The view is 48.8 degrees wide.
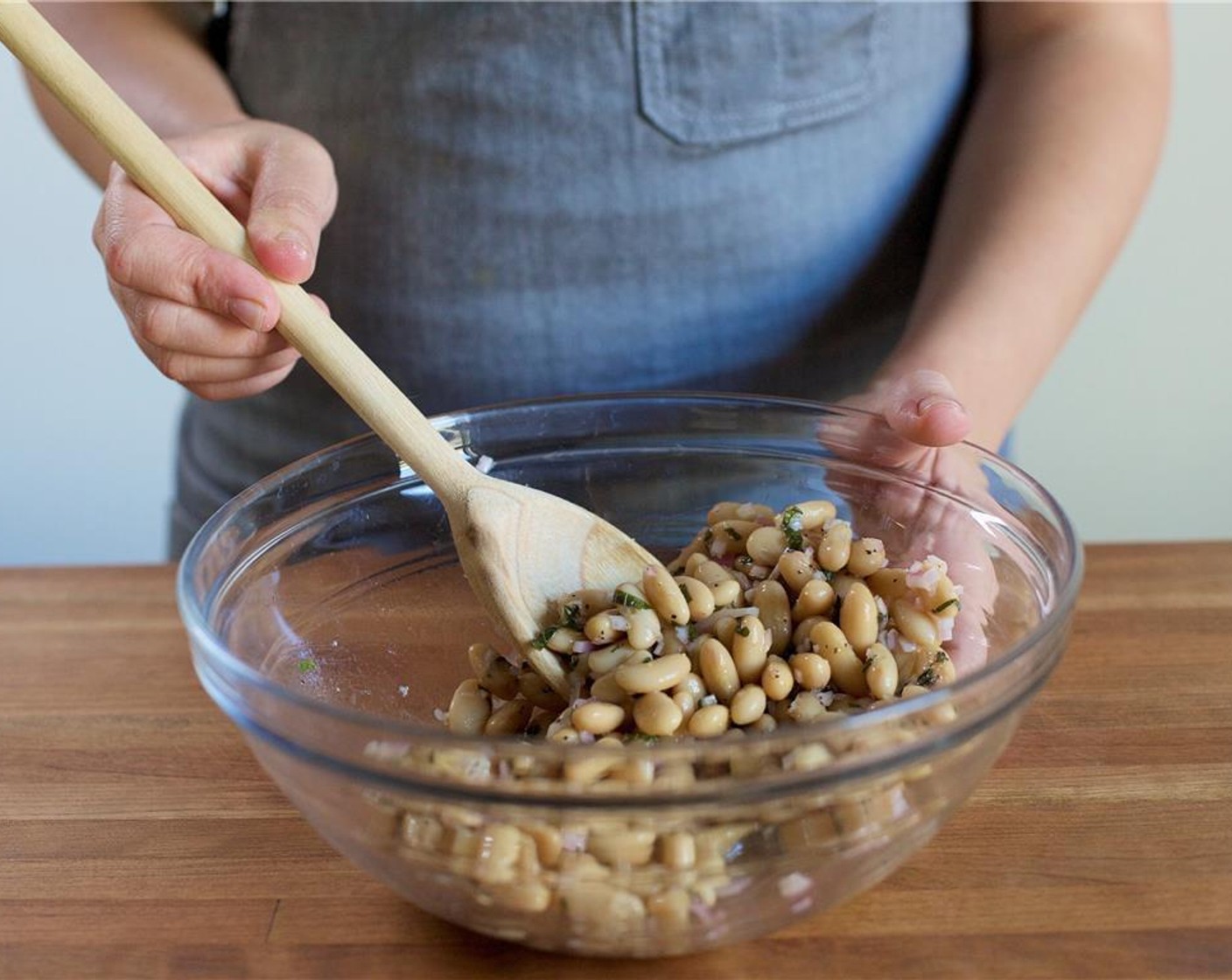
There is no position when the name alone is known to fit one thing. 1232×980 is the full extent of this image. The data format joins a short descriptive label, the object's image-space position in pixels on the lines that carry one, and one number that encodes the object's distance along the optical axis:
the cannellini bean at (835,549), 0.75
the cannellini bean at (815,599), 0.73
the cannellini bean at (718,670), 0.69
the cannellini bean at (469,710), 0.73
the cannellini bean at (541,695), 0.75
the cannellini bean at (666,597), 0.72
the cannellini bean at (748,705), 0.66
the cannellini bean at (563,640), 0.73
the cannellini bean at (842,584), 0.75
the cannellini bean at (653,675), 0.67
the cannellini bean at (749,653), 0.70
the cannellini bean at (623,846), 0.53
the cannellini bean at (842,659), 0.70
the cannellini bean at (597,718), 0.65
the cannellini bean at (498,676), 0.75
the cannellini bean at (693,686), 0.68
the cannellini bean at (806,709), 0.66
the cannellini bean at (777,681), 0.68
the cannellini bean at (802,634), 0.72
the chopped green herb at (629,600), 0.73
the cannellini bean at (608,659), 0.70
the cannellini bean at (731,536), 0.80
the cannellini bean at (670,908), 0.56
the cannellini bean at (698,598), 0.73
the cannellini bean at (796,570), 0.74
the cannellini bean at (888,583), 0.75
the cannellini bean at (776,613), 0.75
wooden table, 0.64
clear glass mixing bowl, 0.53
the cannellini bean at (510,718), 0.72
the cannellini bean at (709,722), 0.66
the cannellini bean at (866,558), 0.75
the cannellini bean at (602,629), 0.72
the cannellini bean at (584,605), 0.76
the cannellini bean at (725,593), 0.75
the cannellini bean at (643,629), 0.70
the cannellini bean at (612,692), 0.68
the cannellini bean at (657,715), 0.65
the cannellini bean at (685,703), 0.67
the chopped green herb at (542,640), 0.74
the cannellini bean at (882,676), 0.67
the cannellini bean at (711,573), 0.76
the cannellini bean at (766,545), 0.78
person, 1.14
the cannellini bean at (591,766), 0.51
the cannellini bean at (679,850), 0.54
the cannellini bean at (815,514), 0.78
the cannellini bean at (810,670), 0.69
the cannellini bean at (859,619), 0.71
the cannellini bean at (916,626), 0.72
